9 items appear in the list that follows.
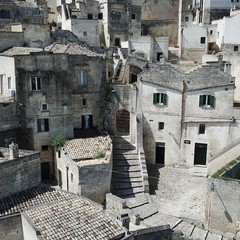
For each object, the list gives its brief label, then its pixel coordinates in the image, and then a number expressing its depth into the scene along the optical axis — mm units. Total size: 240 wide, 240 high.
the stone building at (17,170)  22941
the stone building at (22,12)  44562
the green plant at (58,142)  28969
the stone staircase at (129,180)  25773
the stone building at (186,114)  29828
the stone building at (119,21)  46500
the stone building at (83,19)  43969
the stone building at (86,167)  25172
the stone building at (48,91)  28203
